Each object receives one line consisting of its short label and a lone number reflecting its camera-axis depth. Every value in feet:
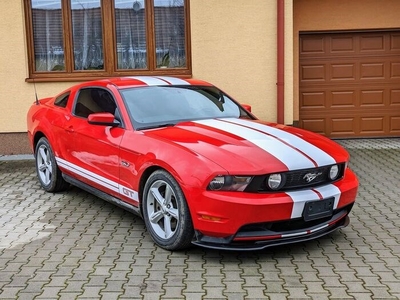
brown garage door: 36.88
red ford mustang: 14.42
